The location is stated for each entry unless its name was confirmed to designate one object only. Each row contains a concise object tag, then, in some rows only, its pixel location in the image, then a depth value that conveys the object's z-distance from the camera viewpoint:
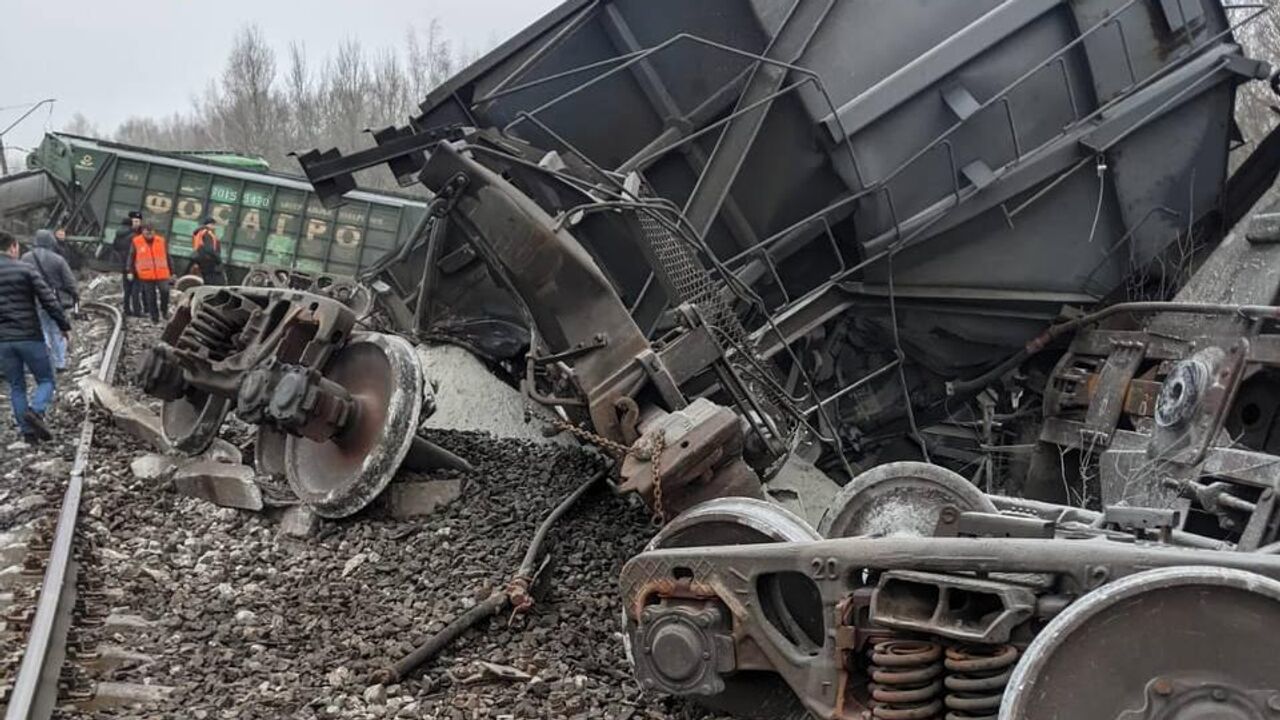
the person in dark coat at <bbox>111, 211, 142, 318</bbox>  12.95
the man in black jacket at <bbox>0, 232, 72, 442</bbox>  7.05
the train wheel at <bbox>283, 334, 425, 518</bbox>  4.85
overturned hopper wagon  2.93
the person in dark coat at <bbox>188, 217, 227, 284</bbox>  14.23
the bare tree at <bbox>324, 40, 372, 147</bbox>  52.00
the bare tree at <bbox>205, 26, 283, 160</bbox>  48.47
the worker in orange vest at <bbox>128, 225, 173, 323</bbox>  12.41
